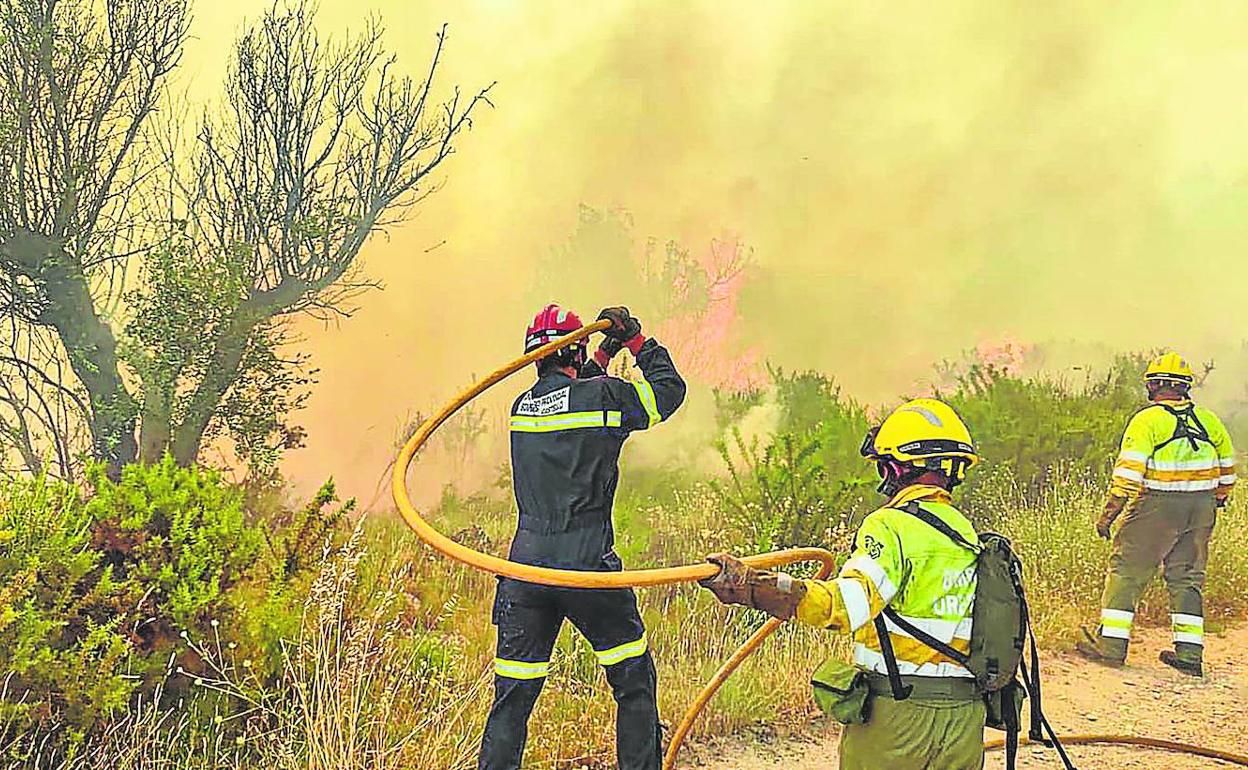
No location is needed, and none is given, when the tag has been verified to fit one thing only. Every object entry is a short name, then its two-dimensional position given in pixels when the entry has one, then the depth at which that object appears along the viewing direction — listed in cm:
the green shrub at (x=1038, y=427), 1051
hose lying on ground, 542
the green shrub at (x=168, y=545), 484
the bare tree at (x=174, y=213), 771
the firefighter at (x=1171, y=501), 710
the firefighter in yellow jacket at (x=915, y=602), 310
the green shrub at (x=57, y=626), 437
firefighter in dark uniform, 420
